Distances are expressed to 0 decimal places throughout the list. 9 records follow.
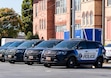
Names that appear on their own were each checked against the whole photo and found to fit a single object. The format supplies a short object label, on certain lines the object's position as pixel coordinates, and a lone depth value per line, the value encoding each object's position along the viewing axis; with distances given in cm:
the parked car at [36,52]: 2738
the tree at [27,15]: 9144
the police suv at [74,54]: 2427
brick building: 4777
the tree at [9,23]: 8538
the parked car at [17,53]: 2992
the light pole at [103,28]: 3466
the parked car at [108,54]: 3161
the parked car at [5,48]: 3275
